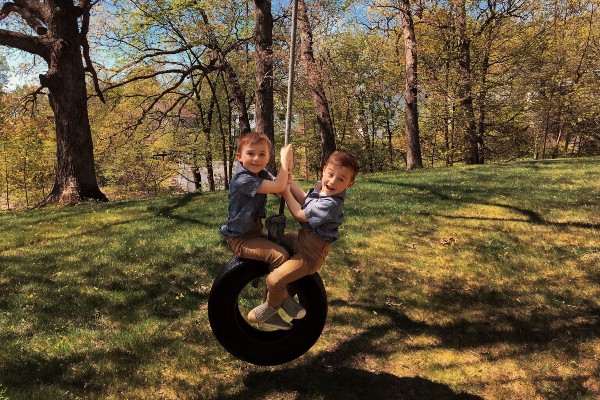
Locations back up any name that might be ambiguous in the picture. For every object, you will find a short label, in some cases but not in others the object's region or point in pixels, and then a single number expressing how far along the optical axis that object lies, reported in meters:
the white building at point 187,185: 34.46
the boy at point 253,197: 3.19
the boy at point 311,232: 3.25
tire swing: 3.42
